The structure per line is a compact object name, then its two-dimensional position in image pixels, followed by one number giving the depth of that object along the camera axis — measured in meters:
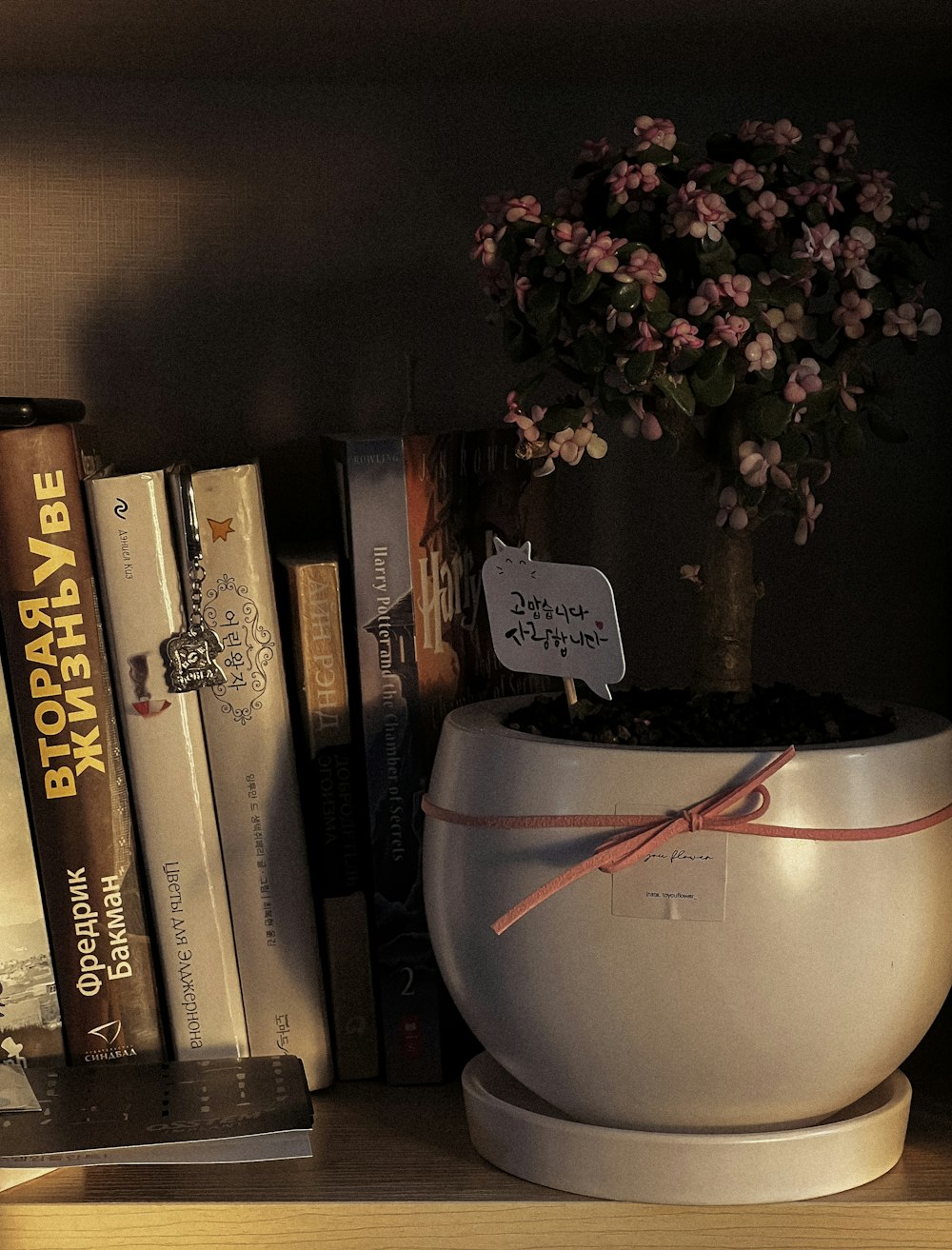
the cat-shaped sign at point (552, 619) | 0.61
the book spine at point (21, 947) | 0.69
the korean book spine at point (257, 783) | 0.70
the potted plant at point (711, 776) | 0.56
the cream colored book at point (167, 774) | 0.68
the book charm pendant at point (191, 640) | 0.69
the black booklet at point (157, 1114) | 0.60
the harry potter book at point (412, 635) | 0.72
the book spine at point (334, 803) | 0.72
